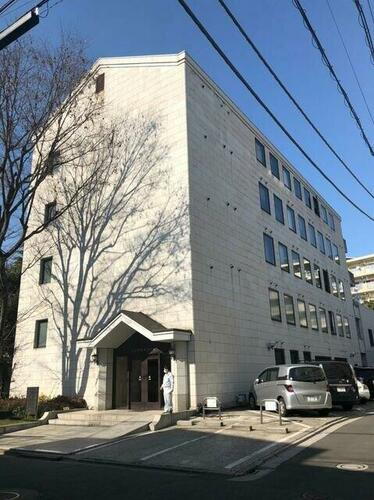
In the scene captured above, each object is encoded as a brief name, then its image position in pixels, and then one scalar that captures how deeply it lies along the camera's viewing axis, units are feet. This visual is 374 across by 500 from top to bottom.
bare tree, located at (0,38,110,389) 58.34
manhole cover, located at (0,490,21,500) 22.33
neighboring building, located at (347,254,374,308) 241.96
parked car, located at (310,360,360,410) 58.34
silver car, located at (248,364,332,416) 50.29
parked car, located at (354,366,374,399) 77.77
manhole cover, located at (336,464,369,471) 26.05
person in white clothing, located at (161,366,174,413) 52.54
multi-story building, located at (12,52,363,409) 61.26
